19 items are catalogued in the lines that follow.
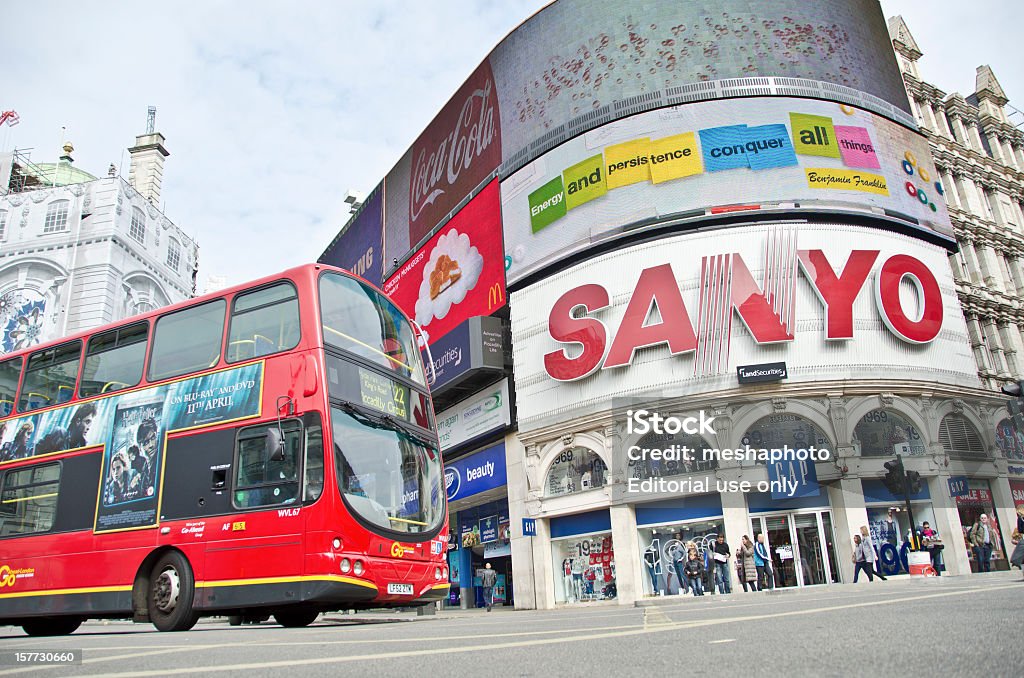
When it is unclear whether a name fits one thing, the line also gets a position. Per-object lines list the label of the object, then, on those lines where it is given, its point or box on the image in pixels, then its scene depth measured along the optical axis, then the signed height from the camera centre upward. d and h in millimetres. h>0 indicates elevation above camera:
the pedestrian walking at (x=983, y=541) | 22797 +193
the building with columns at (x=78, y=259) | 46812 +22244
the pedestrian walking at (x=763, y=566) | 21344 -130
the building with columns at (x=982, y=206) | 30547 +15547
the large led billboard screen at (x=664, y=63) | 27656 +19280
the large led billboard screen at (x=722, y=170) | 25375 +13692
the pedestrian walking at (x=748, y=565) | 20703 -83
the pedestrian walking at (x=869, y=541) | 19281 +349
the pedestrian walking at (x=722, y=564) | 21000 -13
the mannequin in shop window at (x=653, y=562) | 23025 +176
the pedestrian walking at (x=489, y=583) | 28828 -196
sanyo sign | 23297 +8113
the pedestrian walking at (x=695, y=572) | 21609 -189
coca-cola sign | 32719 +19721
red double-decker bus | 8719 +1597
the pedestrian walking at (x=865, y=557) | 19125 -50
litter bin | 19734 -314
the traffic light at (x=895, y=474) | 17844 +1885
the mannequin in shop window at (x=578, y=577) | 25078 -152
